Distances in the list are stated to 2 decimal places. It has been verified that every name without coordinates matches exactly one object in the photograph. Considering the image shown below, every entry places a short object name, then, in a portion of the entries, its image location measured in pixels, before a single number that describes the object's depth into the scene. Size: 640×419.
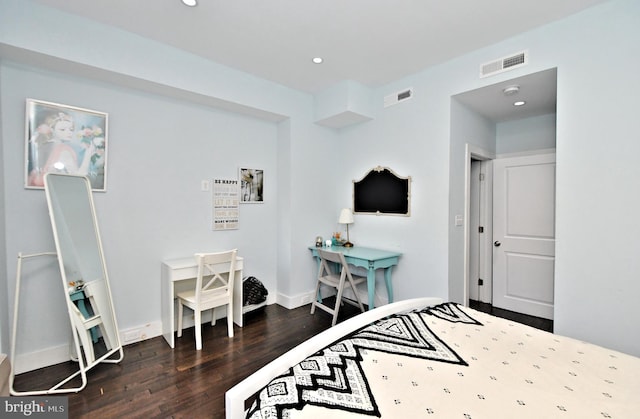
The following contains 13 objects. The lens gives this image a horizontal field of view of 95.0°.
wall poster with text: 3.36
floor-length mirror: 2.16
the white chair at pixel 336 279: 3.15
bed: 1.04
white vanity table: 2.74
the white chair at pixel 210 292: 2.67
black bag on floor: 3.39
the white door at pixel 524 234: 3.33
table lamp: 3.86
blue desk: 3.16
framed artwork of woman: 2.32
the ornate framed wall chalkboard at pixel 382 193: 3.43
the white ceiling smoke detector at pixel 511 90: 2.75
